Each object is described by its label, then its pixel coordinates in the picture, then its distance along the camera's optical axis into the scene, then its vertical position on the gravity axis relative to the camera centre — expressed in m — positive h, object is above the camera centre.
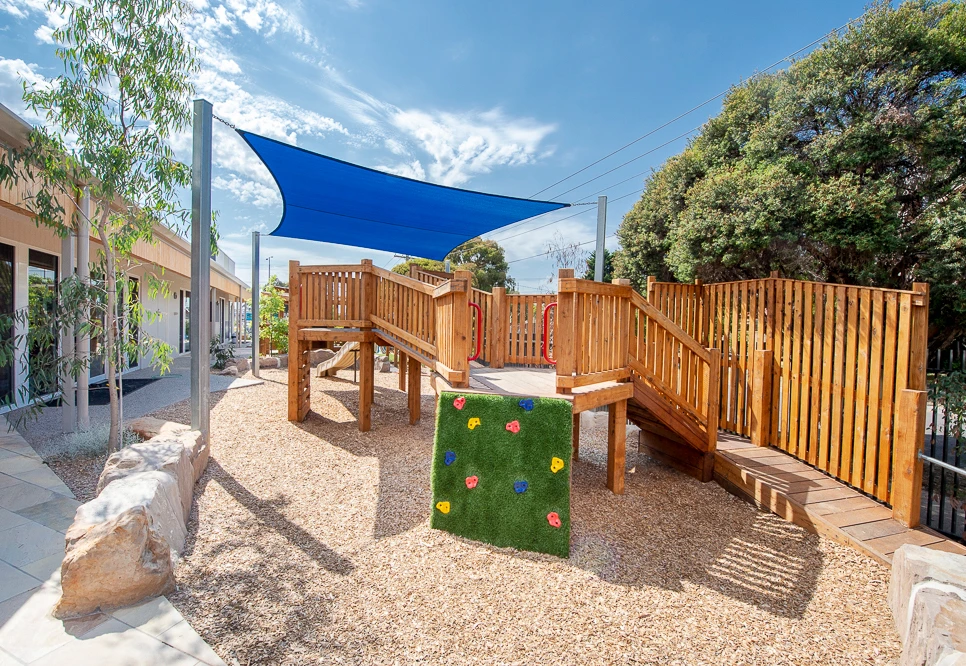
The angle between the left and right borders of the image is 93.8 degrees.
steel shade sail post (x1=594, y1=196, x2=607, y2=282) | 5.90 +1.19
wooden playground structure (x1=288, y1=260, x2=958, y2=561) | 3.52 -0.44
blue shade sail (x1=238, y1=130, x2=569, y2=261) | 4.89 +1.55
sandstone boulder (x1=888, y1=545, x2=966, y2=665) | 1.81 -1.23
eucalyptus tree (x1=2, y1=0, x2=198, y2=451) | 3.84 +1.66
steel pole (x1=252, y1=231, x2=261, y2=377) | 9.20 +0.55
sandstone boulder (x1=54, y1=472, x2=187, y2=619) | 2.15 -1.20
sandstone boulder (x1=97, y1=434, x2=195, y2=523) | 2.99 -1.04
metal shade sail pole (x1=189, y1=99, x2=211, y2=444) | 4.05 +0.59
